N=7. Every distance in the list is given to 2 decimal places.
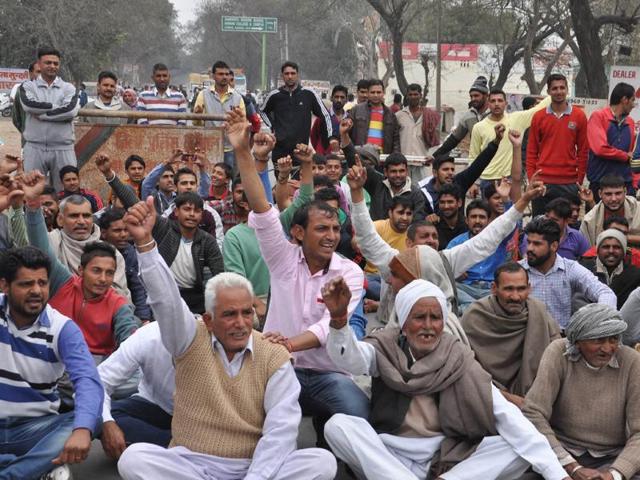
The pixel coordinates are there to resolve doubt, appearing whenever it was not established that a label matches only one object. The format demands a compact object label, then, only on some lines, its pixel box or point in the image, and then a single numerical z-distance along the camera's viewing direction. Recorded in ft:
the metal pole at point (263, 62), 202.30
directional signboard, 158.40
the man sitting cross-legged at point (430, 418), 15.10
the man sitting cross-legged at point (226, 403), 14.05
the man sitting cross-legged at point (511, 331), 18.44
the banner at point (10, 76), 54.19
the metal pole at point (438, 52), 97.57
